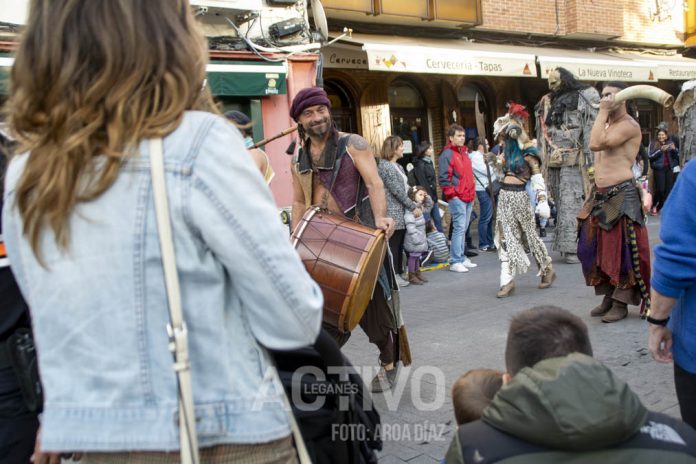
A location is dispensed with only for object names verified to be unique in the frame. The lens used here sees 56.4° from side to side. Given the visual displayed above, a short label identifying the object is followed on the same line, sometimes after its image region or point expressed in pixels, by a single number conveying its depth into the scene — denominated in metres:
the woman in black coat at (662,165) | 14.70
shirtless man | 5.37
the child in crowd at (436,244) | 9.73
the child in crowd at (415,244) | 8.42
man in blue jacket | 2.08
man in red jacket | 9.62
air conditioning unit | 9.12
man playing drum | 4.12
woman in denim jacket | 1.23
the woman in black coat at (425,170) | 10.16
